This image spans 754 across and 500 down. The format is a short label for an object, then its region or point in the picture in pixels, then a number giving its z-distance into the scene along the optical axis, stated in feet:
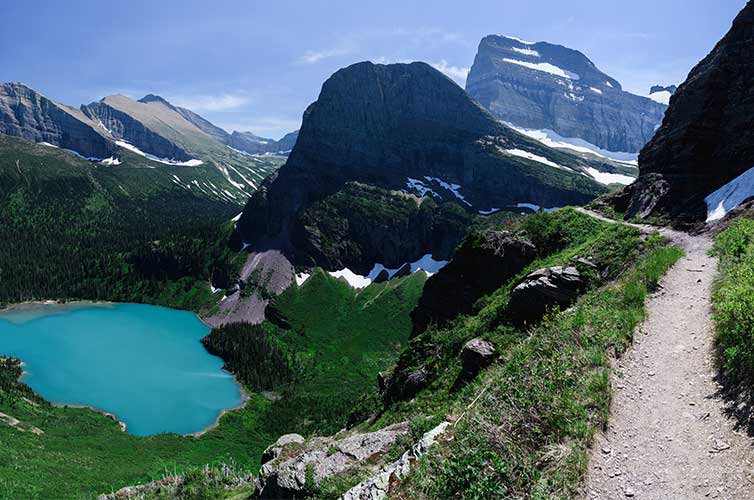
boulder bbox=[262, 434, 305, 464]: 66.18
